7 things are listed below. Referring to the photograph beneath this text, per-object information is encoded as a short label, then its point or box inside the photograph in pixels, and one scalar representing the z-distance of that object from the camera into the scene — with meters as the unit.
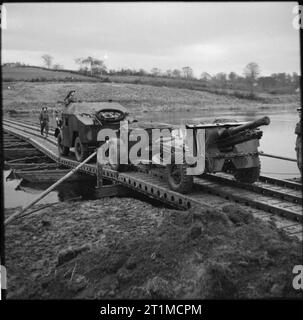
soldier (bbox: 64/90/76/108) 14.07
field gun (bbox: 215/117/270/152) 7.75
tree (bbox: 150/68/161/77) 53.64
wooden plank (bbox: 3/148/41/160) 19.31
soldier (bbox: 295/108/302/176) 7.88
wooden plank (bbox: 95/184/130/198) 10.76
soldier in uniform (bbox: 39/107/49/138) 19.54
